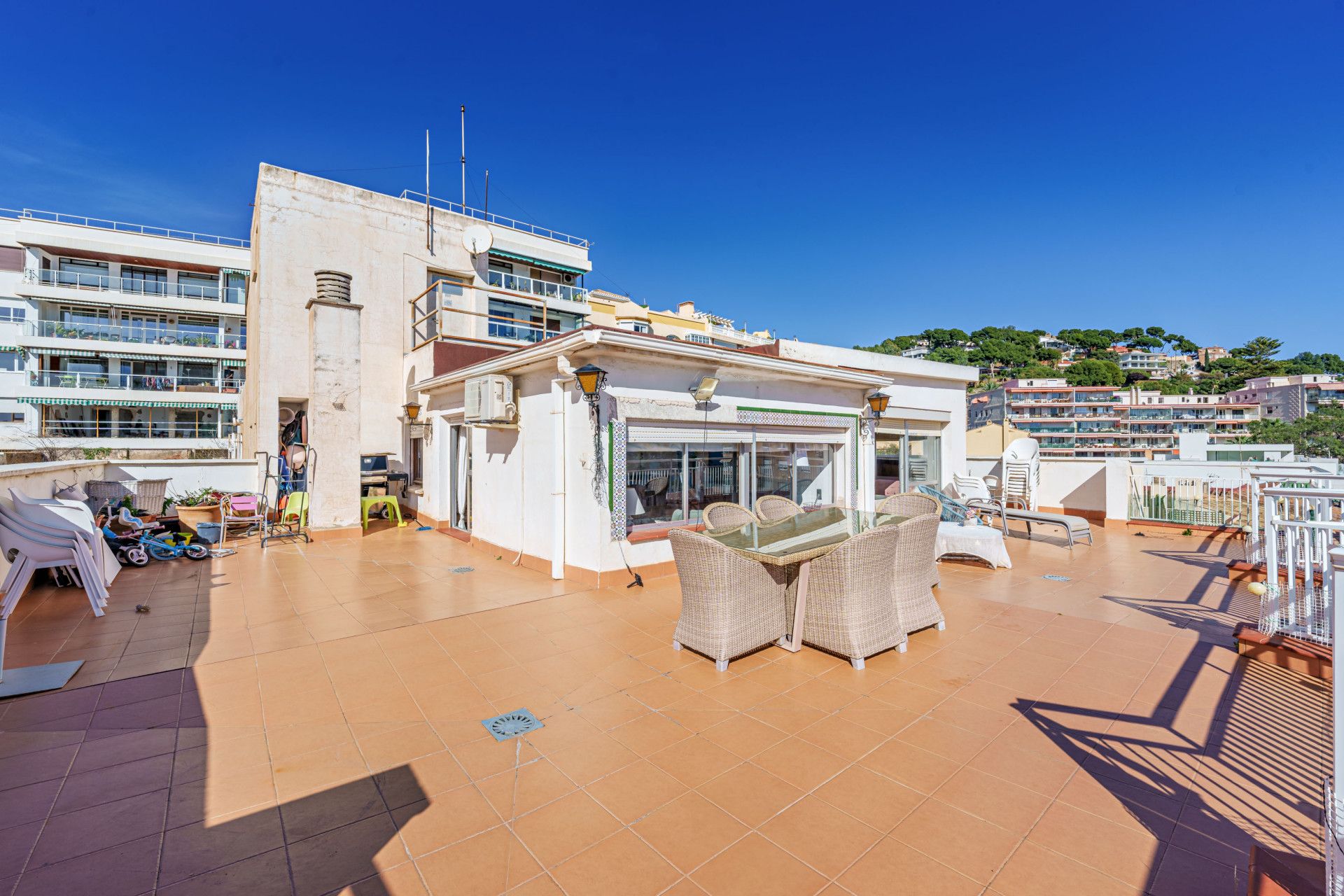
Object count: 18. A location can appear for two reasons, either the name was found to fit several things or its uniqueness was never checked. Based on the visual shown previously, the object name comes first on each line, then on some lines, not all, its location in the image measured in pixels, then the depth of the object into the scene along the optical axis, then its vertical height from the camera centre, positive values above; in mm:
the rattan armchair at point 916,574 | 4504 -1124
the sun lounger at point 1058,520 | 9062 -1309
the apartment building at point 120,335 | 26703 +5581
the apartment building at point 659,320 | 38656 +10036
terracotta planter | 9180 -1260
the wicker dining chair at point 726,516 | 5645 -779
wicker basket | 9258 -925
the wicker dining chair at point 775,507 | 6359 -770
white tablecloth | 7367 -1378
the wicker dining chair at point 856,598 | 4020 -1204
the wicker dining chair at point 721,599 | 3957 -1203
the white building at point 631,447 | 6355 -54
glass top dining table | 4023 -797
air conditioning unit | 7117 +577
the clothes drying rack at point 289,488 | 8984 -872
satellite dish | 16453 +6215
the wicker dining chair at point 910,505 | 6340 -739
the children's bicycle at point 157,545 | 7535 -1451
